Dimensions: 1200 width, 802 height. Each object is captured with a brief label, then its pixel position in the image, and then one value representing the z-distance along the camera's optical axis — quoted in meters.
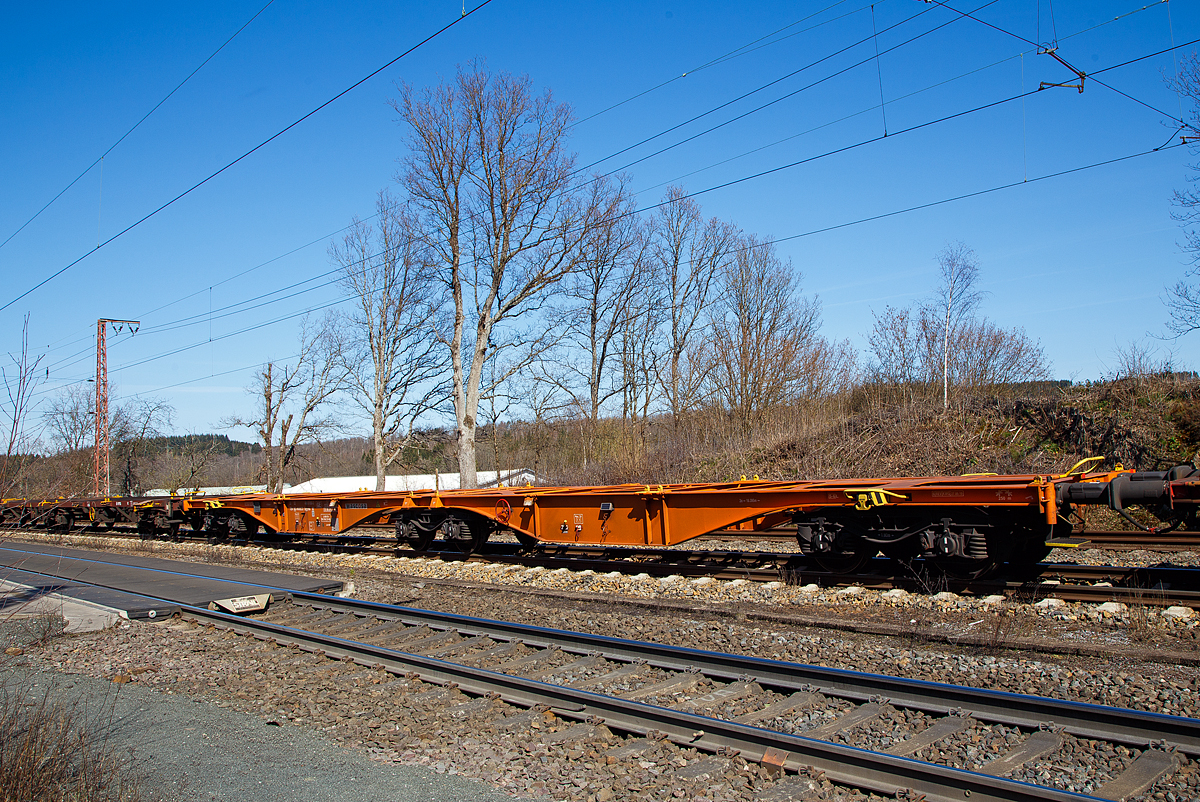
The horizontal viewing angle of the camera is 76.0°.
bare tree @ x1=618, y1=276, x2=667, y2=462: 35.34
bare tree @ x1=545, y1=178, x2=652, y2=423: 35.72
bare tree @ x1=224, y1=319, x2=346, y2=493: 46.12
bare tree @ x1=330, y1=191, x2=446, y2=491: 38.28
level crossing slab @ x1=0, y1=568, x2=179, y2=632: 9.29
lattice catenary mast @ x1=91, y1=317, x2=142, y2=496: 36.92
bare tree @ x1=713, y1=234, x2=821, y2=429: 28.16
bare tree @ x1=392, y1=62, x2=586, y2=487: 27.25
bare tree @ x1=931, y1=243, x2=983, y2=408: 21.48
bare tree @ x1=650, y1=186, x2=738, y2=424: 31.25
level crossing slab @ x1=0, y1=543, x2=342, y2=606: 10.52
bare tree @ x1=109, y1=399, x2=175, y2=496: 45.97
